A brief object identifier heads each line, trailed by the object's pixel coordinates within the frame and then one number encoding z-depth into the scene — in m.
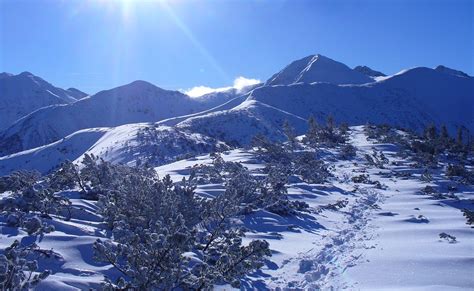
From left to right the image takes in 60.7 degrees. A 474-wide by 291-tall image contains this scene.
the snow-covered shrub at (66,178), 12.72
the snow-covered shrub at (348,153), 27.56
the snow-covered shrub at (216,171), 15.80
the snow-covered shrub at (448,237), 9.05
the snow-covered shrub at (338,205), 13.45
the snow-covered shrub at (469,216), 10.83
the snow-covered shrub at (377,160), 24.32
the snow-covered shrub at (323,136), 32.90
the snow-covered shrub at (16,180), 11.89
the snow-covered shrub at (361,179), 19.69
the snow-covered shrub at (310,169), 18.64
